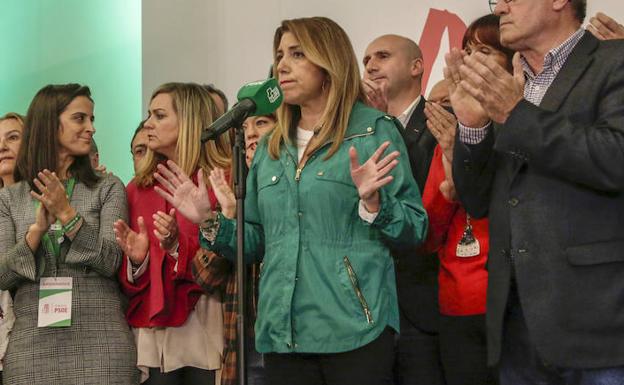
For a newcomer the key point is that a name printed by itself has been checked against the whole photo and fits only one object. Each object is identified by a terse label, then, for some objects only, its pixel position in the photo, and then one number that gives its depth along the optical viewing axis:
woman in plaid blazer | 3.56
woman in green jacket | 2.62
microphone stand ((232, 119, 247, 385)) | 2.46
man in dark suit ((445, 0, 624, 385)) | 2.17
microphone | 2.59
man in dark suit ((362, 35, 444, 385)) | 3.04
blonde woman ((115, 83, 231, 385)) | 3.55
